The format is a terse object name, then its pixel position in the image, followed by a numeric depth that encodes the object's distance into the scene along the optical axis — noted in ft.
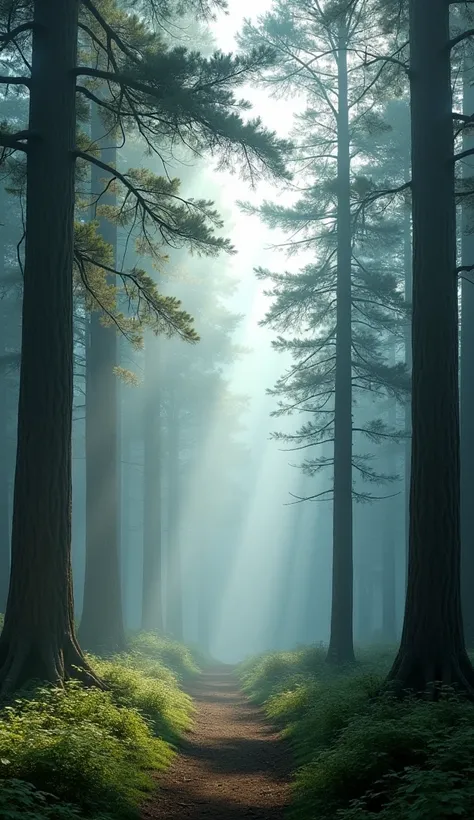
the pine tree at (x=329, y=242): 54.08
